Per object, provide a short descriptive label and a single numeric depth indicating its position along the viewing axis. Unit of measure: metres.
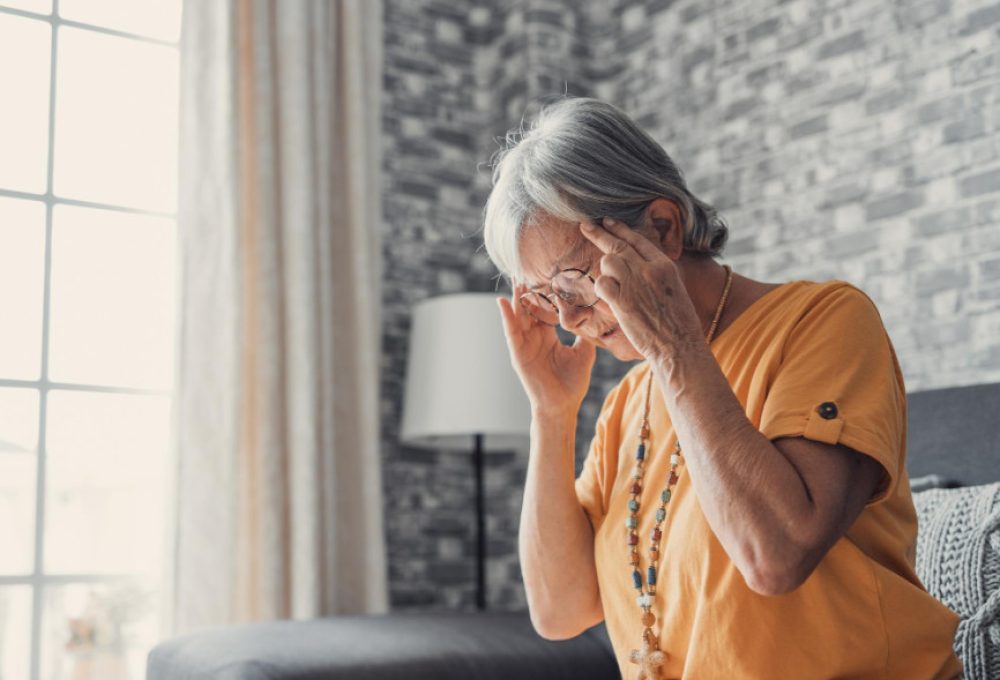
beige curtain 3.06
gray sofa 1.87
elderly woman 1.30
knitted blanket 1.80
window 3.02
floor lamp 3.18
